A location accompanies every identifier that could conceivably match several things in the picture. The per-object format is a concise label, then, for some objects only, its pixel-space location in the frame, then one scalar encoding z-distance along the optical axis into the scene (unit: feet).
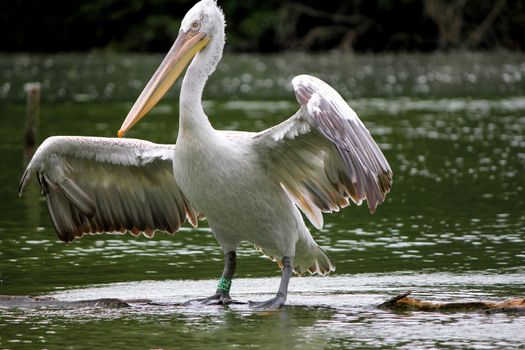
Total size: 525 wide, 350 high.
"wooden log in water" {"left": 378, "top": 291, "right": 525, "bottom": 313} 45.42
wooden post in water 111.46
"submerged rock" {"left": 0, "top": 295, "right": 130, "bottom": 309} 49.62
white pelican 45.78
